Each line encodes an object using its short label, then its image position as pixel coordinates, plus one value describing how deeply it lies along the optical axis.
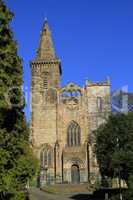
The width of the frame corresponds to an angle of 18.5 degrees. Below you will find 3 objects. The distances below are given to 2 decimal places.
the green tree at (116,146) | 37.47
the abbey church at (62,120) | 63.00
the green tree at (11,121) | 18.53
